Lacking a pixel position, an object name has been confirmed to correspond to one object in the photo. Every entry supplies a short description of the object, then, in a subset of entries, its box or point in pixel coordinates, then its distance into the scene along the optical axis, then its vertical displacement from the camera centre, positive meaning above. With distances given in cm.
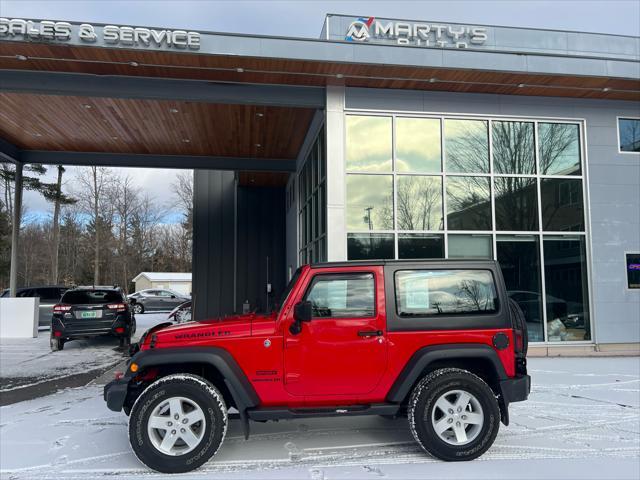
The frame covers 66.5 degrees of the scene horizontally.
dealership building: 931 +303
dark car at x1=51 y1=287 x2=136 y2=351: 1095 -102
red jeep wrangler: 407 -85
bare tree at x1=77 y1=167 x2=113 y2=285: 3475 +549
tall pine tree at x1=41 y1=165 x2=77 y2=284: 2969 +433
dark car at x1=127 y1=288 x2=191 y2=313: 2912 -174
